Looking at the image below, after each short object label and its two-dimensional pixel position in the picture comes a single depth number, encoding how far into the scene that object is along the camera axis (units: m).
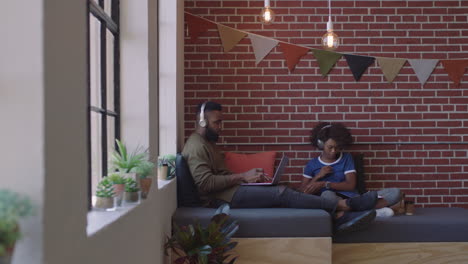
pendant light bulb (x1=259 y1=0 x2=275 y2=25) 4.55
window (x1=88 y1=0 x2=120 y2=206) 2.65
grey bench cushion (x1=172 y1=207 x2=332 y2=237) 3.89
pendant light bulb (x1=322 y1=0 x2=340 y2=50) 4.53
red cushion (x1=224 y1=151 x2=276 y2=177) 5.02
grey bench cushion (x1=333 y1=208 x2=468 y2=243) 4.16
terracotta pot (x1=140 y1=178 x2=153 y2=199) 2.79
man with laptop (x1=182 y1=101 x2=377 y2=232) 4.16
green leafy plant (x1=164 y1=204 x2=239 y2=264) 3.46
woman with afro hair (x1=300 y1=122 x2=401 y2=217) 4.83
